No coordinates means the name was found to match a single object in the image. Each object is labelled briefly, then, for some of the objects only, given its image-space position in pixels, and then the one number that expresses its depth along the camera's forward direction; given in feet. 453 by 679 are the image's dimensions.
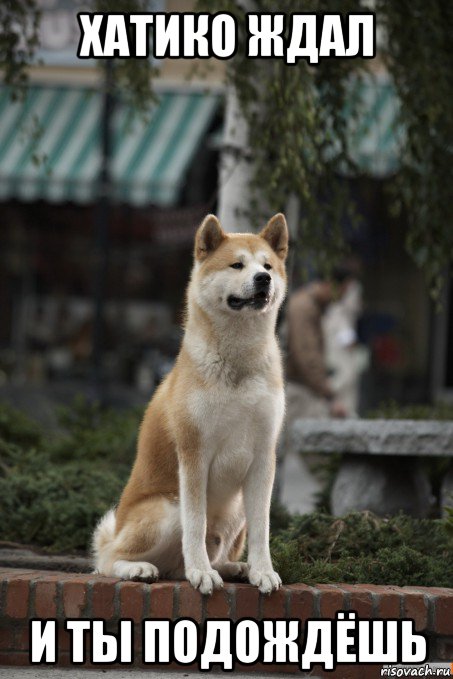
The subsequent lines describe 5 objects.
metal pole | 77.15
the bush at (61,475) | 36.76
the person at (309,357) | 66.69
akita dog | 26.78
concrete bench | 40.09
